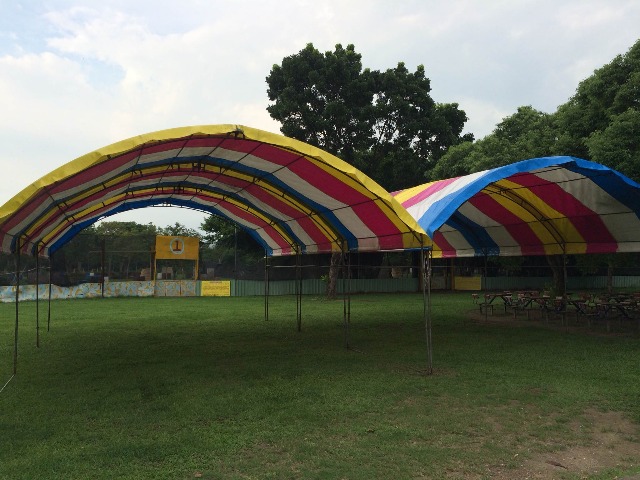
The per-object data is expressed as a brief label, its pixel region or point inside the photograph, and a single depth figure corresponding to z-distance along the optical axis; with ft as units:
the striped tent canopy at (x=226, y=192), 21.26
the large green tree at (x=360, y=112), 84.69
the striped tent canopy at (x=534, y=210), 28.35
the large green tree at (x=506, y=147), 57.21
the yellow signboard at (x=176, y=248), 85.71
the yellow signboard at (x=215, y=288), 87.10
